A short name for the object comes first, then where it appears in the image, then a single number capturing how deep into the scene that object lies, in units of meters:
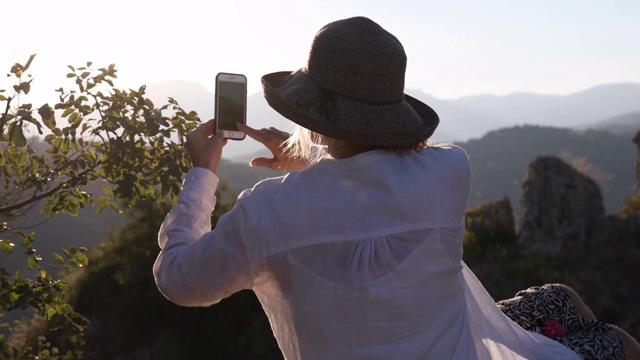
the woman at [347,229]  2.45
